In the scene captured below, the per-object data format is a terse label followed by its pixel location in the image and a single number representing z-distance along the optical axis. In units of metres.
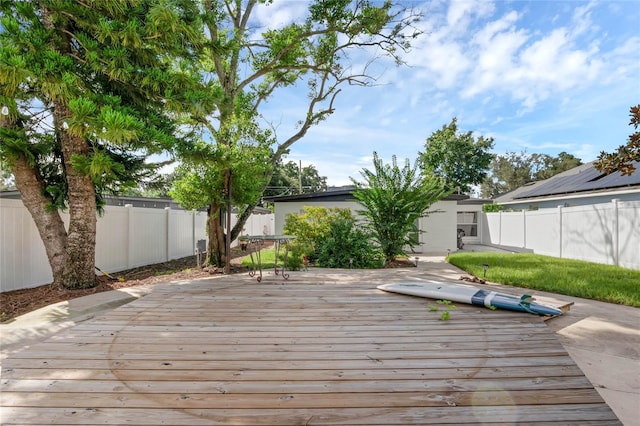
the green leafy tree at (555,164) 34.67
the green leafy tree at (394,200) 8.35
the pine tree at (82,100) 4.05
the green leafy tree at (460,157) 22.84
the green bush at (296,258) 6.44
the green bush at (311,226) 8.49
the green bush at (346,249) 7.83
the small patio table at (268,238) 4.41
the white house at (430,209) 12.07
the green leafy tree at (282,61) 7.80
